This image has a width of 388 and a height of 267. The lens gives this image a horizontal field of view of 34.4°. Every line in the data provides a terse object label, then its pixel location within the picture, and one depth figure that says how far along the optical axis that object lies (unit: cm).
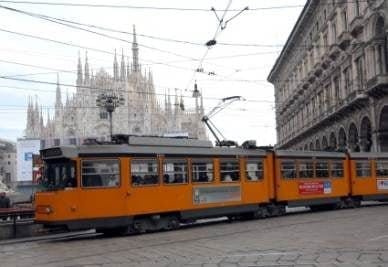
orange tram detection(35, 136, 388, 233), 1577
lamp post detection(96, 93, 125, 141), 4588
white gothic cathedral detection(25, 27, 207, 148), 10688
